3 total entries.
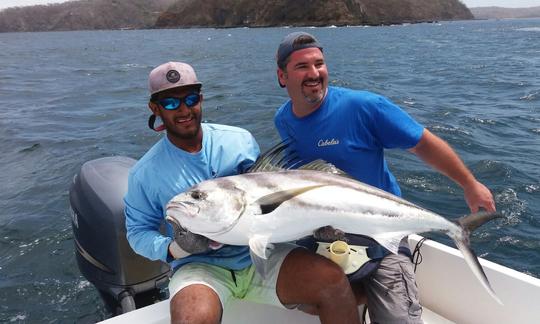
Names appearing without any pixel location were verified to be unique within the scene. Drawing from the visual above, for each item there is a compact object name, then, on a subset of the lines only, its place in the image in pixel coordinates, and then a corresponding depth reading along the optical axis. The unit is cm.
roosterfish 254
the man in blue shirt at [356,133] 323
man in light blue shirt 291
